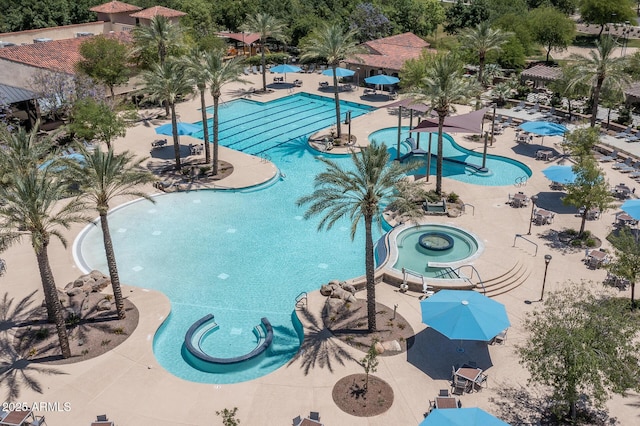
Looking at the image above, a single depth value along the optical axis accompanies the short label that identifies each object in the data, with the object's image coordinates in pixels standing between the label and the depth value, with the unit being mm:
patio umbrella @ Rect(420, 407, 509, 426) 16828
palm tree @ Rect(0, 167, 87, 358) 20109
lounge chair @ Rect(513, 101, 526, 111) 51472
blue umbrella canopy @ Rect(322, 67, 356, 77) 57441
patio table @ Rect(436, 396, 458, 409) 19297
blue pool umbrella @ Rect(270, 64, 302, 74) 59812
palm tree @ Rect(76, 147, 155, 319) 22703
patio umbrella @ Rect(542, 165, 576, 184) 33472
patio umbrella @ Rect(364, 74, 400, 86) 55100
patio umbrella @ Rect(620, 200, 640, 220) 29077
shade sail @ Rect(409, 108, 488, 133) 38250
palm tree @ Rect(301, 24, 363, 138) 44688
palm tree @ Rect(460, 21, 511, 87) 51312
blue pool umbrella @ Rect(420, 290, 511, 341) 21250
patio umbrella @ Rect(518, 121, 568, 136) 41469
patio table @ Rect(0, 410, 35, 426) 18734
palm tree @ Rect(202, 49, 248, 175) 36312
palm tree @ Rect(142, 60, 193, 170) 36688
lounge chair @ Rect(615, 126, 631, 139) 43875
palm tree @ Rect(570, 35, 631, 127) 40441
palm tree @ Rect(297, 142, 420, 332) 21797
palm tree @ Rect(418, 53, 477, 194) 32844
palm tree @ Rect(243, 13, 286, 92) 58812
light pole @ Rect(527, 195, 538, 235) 31278
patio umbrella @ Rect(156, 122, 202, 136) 41594
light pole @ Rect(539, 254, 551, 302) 24617
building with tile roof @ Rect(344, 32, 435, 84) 57969
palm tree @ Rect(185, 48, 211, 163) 36562
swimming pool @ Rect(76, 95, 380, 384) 23891
